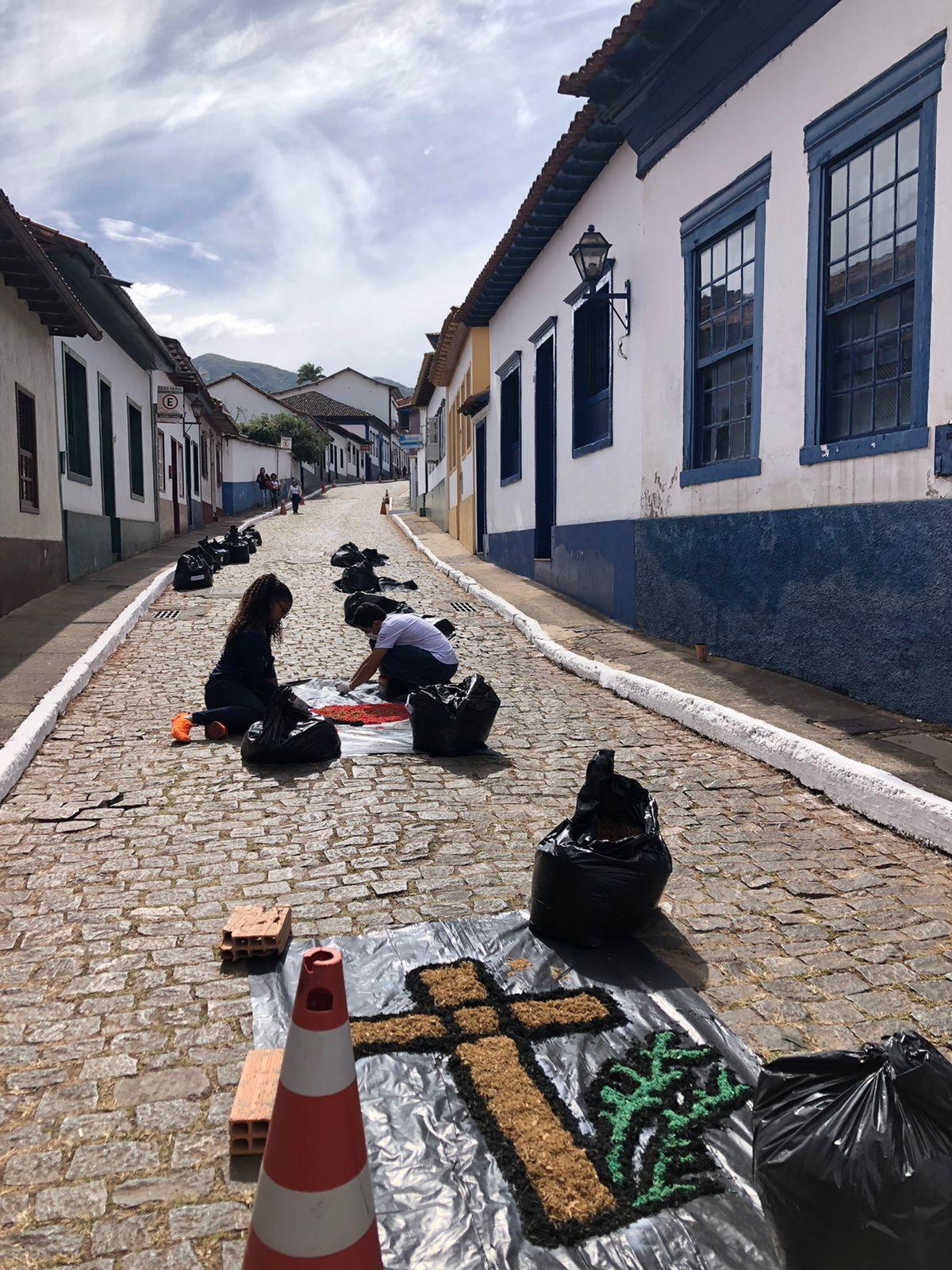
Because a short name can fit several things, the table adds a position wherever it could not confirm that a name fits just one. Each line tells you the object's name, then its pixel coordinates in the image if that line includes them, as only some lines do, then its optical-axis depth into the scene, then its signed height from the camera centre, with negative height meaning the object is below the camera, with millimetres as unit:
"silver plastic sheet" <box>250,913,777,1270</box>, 2080 -1487
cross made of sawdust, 2191 -1466
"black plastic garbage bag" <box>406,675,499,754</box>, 6094 -1099
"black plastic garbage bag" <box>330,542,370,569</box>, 16928 -161
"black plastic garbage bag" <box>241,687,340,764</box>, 5895 -1166
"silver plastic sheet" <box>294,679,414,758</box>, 6332 -1299
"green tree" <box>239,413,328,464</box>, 49031 +6100
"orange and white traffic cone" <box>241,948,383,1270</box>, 1813 -1177
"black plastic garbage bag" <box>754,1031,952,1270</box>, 1802 -1211
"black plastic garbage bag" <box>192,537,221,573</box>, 16327 -80
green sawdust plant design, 2246 -1486
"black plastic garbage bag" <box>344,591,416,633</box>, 10781 -644
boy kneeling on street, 7512 -843
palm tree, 91438 +16698
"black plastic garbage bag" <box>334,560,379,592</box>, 13875 -458
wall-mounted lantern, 10383 +3142
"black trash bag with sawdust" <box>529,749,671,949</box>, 3465 -1233
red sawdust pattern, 7113 -1257
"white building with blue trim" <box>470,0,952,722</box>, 5922 +1658
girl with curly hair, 6734 -858
